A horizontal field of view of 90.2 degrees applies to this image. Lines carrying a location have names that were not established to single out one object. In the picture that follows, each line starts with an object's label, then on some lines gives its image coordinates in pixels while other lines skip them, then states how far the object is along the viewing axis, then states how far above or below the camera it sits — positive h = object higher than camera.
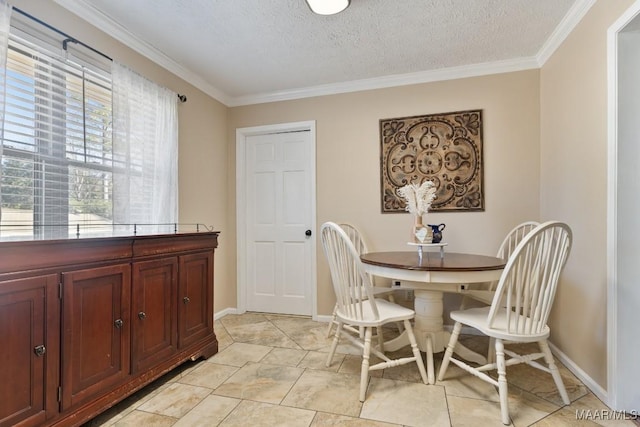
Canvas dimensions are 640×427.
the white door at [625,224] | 1.66 -0.05
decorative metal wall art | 2.88 +0.52
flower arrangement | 2.52 +0.13
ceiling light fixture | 1.92 +1.28
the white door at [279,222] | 3.41 -0.09
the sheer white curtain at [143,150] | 2.24 +0.49
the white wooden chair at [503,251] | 2.36 -0.32
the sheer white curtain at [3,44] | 1.57 +0.84
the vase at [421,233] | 2.43 -0.15
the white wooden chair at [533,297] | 1.62 -0.44
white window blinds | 1.70 +0.45
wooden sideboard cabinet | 1.29 -0.54
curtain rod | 1.73 +1.08
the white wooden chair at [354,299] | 1.84 -0.52
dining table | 1.89 -0.38
